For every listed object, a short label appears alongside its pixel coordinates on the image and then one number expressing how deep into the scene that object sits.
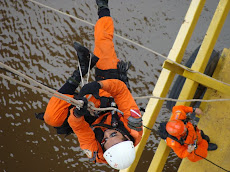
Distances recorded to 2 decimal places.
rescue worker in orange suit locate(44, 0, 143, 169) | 7.00
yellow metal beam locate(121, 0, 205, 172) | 7.85
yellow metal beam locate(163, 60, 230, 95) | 7.70
